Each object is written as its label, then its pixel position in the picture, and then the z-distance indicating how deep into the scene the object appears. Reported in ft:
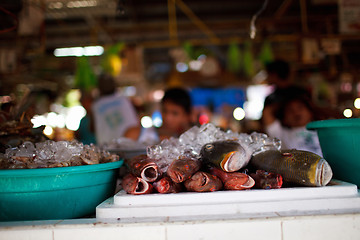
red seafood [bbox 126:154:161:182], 4.64
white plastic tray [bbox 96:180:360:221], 4.28
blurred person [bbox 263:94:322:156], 9.13
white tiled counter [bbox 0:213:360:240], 4.03
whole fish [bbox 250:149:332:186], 4.33
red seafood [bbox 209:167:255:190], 4.45
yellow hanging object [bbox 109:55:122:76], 16.39
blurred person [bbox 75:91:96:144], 13.58
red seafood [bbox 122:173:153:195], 4.52
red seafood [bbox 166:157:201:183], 4.42
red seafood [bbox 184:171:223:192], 4.38
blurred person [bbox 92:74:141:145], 14.39
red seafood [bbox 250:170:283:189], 4.47
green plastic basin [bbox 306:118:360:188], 4.83
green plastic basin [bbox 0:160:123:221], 4.32
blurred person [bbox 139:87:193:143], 11.29
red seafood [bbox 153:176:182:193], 4.47
